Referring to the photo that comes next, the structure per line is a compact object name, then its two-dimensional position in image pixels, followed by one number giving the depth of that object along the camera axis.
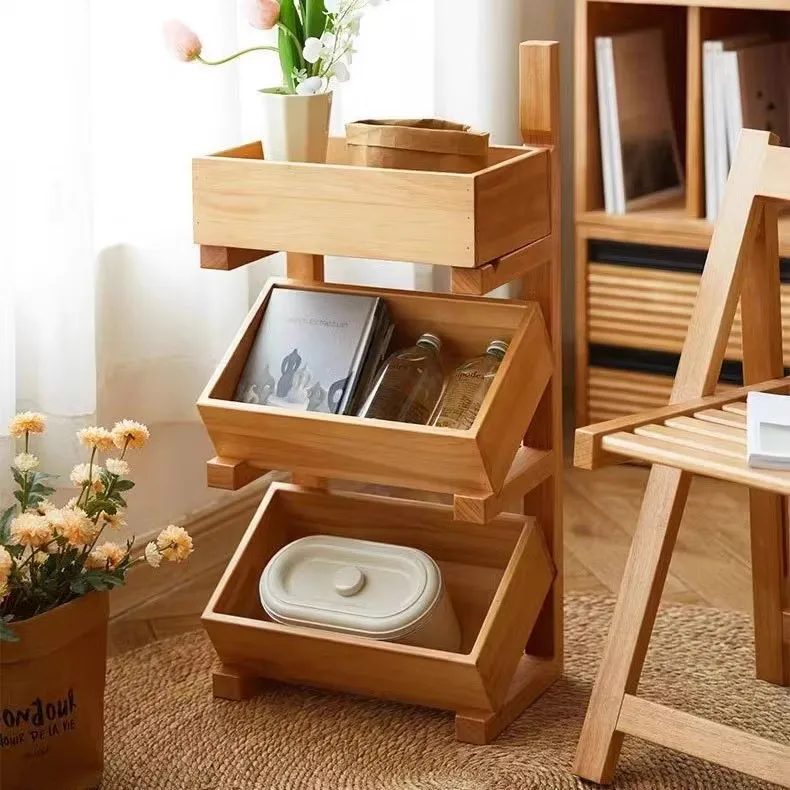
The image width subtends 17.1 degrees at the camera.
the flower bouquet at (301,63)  3.05
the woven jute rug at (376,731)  3.03
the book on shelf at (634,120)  3.91
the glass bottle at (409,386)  3.08
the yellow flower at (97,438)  2.98
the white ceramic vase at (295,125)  3.05
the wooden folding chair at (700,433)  2.87
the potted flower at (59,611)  2.89
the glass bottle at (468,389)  3.05
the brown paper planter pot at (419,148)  3.01
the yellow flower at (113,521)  2.97
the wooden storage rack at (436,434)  2.97
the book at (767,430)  2.77
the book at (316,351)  3.10
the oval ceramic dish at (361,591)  3.11
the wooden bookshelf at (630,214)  3.85
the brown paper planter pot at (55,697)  2.89
